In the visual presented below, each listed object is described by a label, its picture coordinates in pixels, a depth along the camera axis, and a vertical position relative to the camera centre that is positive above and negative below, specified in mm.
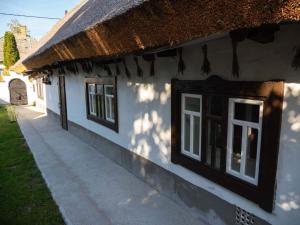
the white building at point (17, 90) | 23766 -905
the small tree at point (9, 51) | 23969 +2947
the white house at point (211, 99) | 2527 -290
